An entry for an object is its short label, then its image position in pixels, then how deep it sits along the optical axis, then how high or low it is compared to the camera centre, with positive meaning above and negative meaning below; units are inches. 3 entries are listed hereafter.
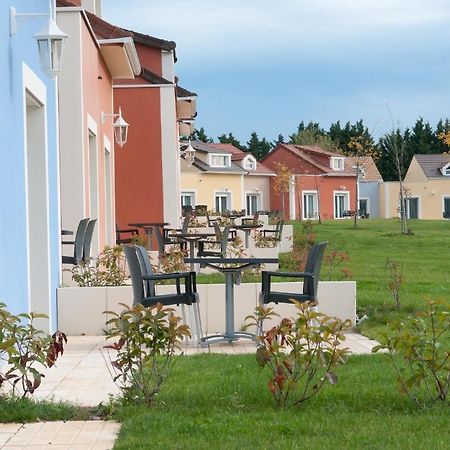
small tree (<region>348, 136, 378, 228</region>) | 1718.3 +102.3
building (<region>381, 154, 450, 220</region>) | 2775.6 +50.1
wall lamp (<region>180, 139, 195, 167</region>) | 1331.4 +78.2
